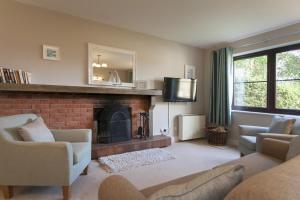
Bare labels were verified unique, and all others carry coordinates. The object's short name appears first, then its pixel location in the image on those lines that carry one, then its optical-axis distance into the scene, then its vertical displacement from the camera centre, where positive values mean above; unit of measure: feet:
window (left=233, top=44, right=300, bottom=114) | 11.18 +1.16
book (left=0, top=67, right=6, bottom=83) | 7.91 +0.90
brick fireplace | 8.78 -0.39
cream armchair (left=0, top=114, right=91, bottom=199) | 5.86 -2.05
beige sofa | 1.86 -0.93
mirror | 10.91 +1.95
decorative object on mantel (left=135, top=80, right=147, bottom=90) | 12.46 +0.92
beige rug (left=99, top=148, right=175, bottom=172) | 8.89 -3.20
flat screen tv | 13.43 +0.63
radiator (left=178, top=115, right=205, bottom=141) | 14.19 -2.21
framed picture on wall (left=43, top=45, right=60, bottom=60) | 9.55 +2.32
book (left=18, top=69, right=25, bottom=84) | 8.49 +0.94
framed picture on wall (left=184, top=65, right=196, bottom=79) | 14.98 +2.15
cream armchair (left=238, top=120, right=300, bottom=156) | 8.06 -1.89
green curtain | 13.76 +0.81
